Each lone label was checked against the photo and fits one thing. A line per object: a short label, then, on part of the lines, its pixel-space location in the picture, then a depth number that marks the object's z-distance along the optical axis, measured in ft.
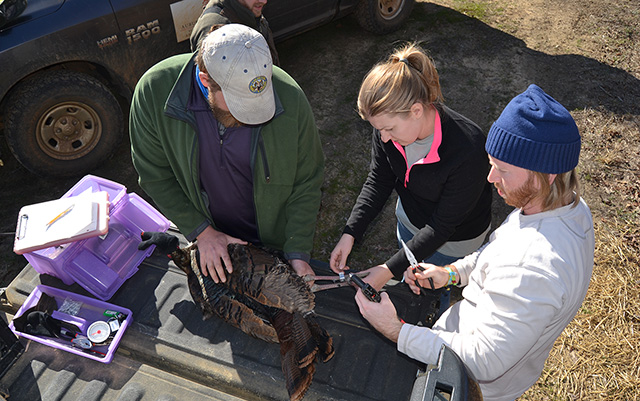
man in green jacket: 7.54
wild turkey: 8.86
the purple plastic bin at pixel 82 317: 9.53
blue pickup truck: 14.15
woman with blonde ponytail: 8.10
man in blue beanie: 5.95
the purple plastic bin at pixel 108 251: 10.44
